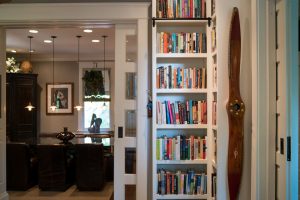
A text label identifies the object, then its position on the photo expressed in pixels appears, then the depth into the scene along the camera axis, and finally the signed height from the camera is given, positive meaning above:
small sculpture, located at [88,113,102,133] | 7.76 -0.63
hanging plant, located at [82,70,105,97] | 7.46 +0.35
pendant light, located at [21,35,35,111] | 7.45 +0.74
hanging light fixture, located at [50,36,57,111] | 8.49 -0.15
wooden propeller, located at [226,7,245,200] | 2.69 -0.06
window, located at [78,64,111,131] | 8.59 -0.26
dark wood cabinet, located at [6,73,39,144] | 7.49 -0.21
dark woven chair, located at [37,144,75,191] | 5.28 -1.12
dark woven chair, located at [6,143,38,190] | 5.29 -1.11
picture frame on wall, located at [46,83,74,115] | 8.66 -0.07
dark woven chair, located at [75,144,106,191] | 5.24 -1.13
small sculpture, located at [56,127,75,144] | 5.65 -0.66
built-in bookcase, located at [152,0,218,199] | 3.19 -0.07
